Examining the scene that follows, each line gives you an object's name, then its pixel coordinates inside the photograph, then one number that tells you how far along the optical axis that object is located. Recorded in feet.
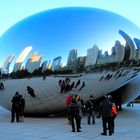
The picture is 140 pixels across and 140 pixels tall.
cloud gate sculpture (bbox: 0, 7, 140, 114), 28.88
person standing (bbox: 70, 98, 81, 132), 22.89
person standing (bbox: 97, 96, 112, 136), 21.53
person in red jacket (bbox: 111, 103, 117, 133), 21.98
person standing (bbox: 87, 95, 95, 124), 27.79
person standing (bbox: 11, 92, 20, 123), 29.49
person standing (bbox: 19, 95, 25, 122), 29.64
